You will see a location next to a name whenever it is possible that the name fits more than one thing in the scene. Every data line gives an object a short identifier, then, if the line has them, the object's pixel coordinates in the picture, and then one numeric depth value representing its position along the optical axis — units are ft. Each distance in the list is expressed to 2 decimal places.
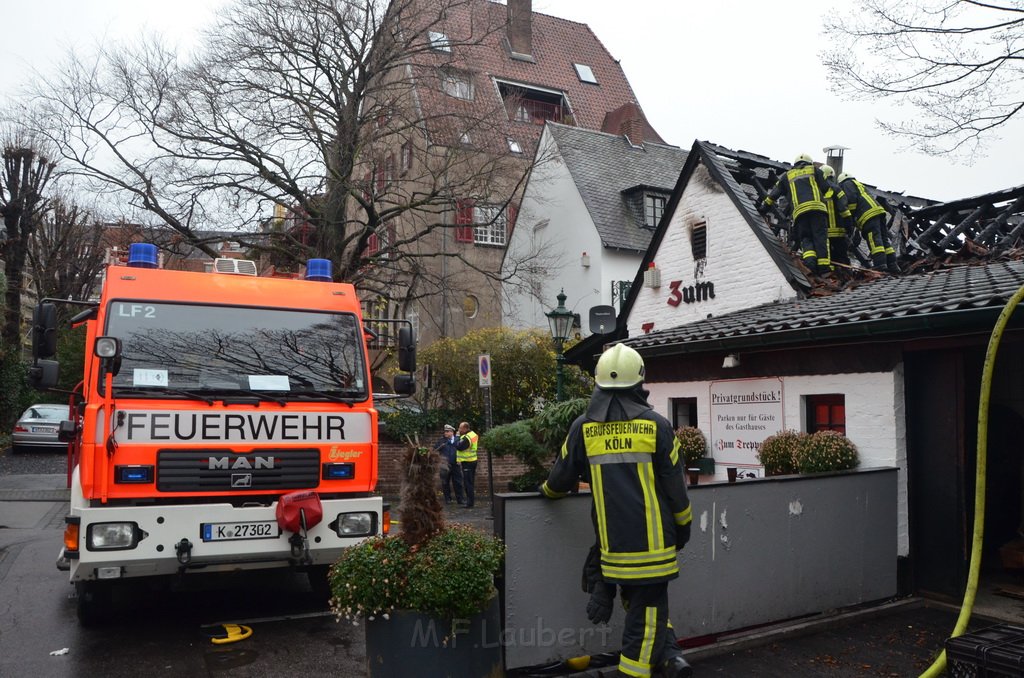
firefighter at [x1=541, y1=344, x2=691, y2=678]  15.62
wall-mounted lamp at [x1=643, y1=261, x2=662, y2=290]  50.83
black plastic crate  14.03
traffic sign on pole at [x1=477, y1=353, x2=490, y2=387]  48.98
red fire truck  21.27
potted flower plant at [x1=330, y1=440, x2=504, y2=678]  15.64
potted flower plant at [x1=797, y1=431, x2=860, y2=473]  25.78
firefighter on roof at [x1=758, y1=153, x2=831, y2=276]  40.11
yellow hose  17.43
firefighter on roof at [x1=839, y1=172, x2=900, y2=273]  40.96
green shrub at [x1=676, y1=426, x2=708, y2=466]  33.71
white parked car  85.87
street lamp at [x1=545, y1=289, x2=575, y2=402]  47.91
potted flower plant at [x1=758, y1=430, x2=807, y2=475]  27.37
